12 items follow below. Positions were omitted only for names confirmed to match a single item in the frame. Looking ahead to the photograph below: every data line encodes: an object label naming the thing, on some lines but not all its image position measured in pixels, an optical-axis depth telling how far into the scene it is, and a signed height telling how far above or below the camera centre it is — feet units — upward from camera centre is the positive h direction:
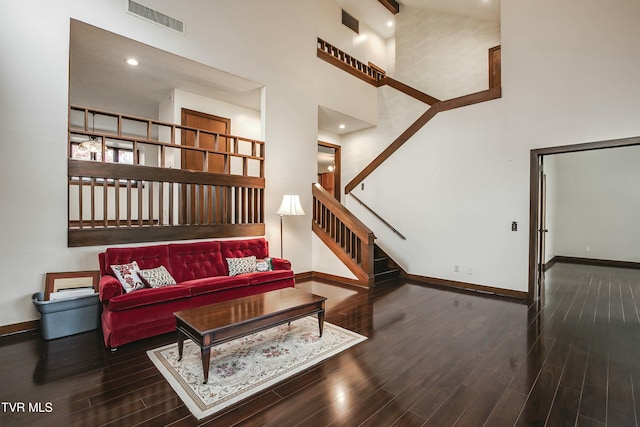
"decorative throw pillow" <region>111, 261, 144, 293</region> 11.04 -2.32
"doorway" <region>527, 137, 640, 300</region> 15.14 +0.10
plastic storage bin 10.29 -3.58
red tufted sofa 9.98 -2.83
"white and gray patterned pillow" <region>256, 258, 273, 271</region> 15.02 -2.56
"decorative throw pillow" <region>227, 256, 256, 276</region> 14.42 -2.50
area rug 7.18 -4.28
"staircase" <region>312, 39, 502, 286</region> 17.61 -0.26
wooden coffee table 7.77 -2.96
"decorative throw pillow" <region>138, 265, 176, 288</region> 11.57 -2.47
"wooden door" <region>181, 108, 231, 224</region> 15.67 +3.17
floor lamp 17.52 +0.46
